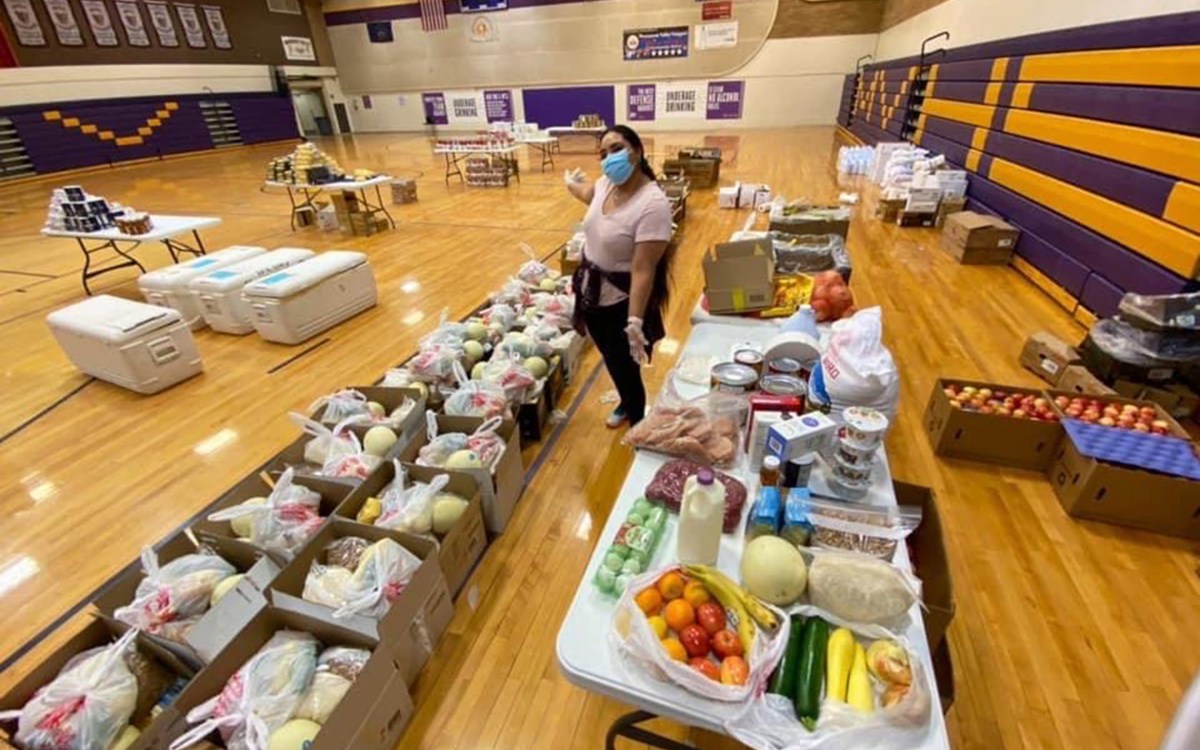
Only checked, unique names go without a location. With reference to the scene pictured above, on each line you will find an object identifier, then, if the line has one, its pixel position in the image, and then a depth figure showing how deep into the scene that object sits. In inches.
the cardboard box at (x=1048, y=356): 112.3
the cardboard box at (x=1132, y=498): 77.1
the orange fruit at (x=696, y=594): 38.5
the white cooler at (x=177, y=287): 160.1
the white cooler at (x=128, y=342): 125.2
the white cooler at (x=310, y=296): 148.3
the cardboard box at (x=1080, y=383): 100.4
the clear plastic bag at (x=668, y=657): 33.5
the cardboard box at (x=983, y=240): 182.7
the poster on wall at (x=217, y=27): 592.7
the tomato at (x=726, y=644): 35.7
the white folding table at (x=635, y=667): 33.9
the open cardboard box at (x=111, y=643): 47.6
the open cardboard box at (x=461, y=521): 72.6
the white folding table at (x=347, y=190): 235.4
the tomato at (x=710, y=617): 37.1
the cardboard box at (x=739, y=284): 83.3
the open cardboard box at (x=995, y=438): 91.1
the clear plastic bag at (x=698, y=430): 53.4
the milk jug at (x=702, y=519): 39.9
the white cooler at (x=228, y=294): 155.7
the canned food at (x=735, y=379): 58.4
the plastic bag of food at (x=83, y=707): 48.2
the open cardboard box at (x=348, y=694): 48.9
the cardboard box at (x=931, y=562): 48.7
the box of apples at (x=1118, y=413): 86.2
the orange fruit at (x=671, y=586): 39.2
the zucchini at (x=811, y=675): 32.8
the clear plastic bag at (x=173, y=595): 59.5
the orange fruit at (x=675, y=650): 35.4
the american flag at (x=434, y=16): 670.5
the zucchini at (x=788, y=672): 33.9
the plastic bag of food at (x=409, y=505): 71.1
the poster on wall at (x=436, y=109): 725.3
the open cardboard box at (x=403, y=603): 57.4
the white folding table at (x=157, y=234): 174.4
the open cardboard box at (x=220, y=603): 56.9
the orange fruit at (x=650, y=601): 38.2
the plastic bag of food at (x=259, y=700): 47.2
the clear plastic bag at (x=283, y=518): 68.9
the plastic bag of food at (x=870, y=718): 31.2
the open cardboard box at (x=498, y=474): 82.0
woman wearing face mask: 75.0
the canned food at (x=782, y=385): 53.7
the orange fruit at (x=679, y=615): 37.2
